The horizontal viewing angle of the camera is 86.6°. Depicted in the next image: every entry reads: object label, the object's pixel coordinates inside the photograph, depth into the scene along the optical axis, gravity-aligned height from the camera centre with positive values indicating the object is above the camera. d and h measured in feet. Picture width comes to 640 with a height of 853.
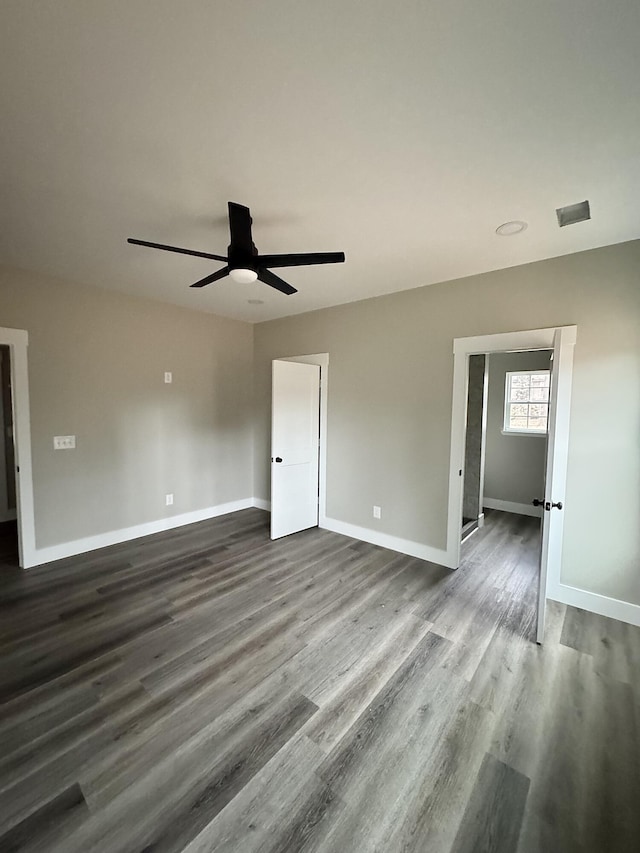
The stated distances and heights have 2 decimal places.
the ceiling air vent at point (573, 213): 6.56 +3.88
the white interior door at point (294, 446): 12.58 -1.61
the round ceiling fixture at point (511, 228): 7.20 +3.89
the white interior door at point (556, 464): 7.34 -1.36
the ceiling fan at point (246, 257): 6.05 +2.65
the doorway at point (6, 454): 14.93 -2.42
